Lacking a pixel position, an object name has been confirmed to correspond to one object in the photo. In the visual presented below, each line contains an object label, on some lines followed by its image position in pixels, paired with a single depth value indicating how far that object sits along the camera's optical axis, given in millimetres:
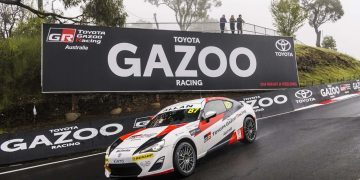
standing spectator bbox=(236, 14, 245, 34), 27898
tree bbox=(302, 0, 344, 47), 69750
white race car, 7863
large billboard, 19000
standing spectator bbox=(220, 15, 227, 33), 27733
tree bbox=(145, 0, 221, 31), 58441
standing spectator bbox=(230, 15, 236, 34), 27703
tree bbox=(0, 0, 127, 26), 20641
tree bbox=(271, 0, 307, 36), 39062
